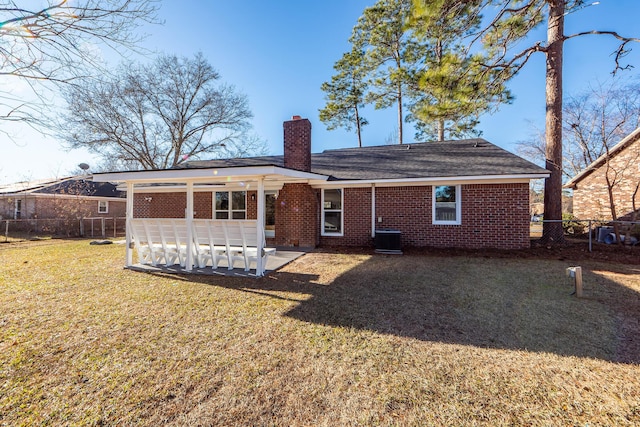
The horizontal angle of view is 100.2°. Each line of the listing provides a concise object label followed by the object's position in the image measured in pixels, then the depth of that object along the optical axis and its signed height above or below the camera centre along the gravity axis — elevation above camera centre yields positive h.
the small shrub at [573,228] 13.10 -0.74
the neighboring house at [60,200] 18.22 +0.91
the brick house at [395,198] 8.89 +0.56
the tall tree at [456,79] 8.56 +4.50
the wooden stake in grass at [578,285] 4.68 -1.28
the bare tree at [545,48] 9.23 +5.99
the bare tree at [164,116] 18.52 +7.36
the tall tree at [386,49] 17.20 +10.96
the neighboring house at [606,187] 12.51 +1.44
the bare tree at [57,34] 4.10 +2.99
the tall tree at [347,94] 20.00 +9.35
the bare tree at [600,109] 10.29 +4.77
